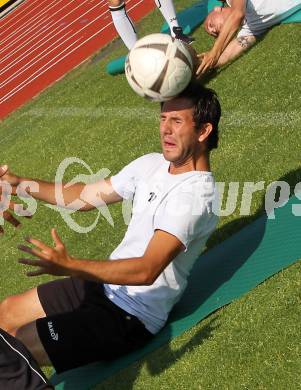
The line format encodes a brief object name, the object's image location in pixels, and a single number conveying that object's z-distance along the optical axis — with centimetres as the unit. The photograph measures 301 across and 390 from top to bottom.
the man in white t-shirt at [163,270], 904
